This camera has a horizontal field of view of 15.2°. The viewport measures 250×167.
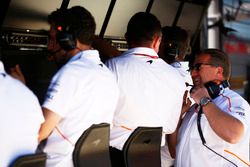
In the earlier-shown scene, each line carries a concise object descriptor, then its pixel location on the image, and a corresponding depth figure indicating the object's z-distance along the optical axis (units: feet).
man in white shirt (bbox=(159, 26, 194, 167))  22.58
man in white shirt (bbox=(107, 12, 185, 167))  18.49
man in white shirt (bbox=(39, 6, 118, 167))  15.07
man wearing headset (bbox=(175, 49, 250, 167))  17.79
